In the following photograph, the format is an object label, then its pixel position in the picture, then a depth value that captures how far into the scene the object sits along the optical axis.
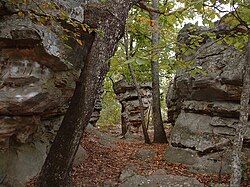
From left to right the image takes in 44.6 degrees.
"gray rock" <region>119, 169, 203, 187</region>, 7.39
